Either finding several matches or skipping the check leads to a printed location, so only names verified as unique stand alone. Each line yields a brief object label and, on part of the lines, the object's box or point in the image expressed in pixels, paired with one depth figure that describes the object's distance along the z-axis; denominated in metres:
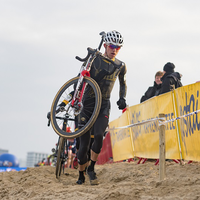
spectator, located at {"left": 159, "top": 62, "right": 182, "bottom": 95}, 16.72
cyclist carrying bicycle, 12.13
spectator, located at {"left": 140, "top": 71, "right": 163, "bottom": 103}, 19.70
